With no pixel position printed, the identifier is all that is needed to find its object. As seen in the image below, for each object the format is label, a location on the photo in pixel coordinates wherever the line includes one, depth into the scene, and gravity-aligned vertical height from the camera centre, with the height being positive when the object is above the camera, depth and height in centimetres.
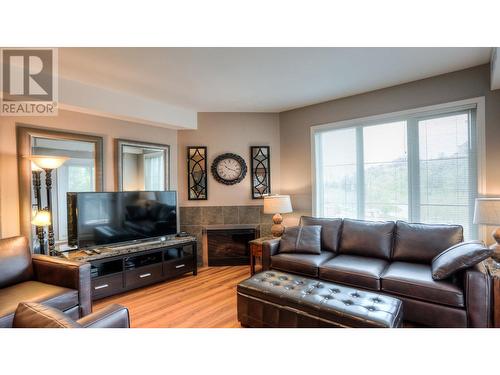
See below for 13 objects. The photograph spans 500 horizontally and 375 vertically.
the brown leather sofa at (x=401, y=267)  188 -86
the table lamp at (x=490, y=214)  213 -30
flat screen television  275 -36
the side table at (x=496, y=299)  183 -92
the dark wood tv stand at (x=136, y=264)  269 -99
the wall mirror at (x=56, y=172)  254 +20
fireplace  398 -96
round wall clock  407 +32
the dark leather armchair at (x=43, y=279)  189 -78
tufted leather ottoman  160 -88
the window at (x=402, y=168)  274 +21
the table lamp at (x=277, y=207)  354 -33
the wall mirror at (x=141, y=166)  335 +34
